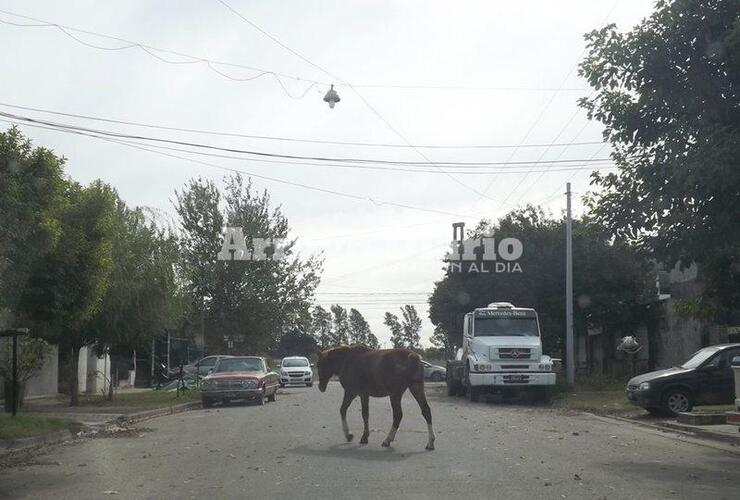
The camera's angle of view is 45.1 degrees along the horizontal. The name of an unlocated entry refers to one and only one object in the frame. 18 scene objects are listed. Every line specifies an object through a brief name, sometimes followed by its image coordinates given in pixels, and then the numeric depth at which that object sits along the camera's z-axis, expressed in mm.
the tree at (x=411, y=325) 131250
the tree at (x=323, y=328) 119638
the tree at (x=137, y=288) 25370
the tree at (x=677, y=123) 13320
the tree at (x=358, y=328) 132500
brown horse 14641
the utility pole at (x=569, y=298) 33969
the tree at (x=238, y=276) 48062
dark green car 20312
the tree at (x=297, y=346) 102812
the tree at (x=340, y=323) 130925
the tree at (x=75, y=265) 16359
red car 27344
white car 43844
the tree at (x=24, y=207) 13055
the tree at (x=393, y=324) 127938
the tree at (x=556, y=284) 37719
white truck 28156
